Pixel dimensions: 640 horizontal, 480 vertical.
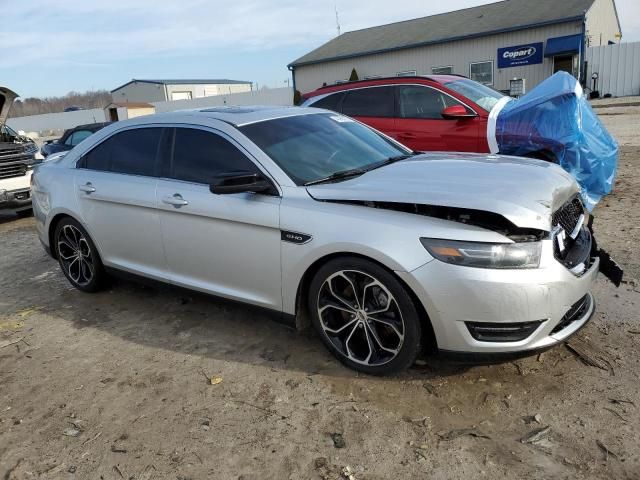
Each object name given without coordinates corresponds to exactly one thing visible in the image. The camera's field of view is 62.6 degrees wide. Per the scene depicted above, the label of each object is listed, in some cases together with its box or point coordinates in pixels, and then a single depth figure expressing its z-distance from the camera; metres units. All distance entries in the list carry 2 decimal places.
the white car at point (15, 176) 8.59
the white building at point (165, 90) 58.94
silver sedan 2.69
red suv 6.53
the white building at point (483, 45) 25.06
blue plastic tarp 5.94
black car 12.38
